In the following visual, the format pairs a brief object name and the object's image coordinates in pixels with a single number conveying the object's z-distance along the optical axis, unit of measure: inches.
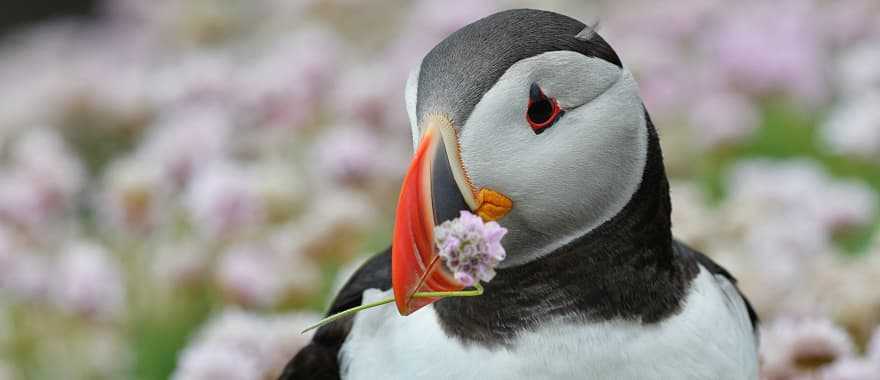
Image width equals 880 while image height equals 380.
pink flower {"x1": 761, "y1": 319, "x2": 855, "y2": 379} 124.2
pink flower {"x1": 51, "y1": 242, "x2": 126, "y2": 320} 159.3
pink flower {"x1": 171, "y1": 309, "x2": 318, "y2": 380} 130.5
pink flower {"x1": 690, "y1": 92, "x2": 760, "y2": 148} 214.8
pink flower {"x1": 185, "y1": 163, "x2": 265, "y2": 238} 169.0
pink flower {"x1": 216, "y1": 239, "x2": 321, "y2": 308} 162.1
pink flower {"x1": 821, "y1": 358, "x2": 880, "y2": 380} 117.8
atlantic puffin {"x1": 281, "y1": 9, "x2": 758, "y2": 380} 84.9
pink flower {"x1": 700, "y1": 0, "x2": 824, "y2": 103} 221.8
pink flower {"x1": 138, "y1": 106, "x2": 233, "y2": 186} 180.7
